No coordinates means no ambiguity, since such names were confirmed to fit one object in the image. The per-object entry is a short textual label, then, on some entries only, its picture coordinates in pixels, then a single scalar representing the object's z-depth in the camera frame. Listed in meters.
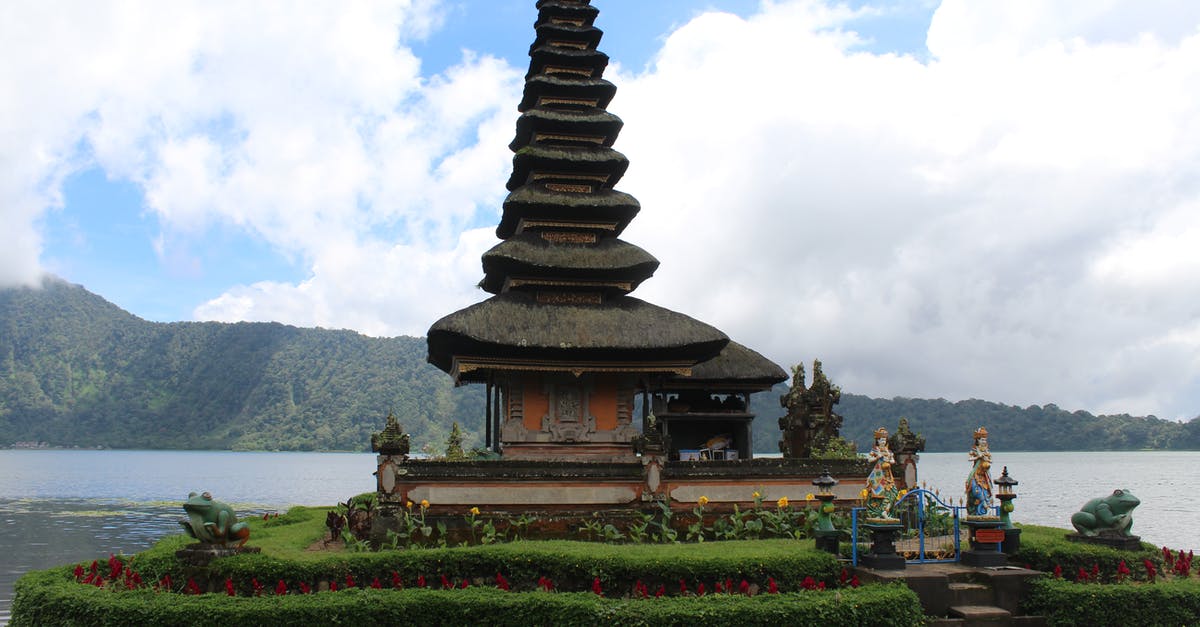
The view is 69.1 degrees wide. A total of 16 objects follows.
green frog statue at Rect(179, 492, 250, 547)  14.43
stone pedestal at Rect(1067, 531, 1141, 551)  15.09
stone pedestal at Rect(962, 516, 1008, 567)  14.23
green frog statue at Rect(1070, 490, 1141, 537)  15.39
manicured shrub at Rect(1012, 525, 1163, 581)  14.35
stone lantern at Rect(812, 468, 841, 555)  14.80
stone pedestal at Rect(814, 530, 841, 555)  14.78
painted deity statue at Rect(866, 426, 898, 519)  17.50
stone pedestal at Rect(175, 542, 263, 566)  14.30
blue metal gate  14.62
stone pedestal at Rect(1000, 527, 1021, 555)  14.83
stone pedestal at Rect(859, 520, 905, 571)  13.92
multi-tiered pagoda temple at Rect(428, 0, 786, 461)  22.17
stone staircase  13.18
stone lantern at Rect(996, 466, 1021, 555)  14.83
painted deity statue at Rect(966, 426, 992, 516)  16.34
